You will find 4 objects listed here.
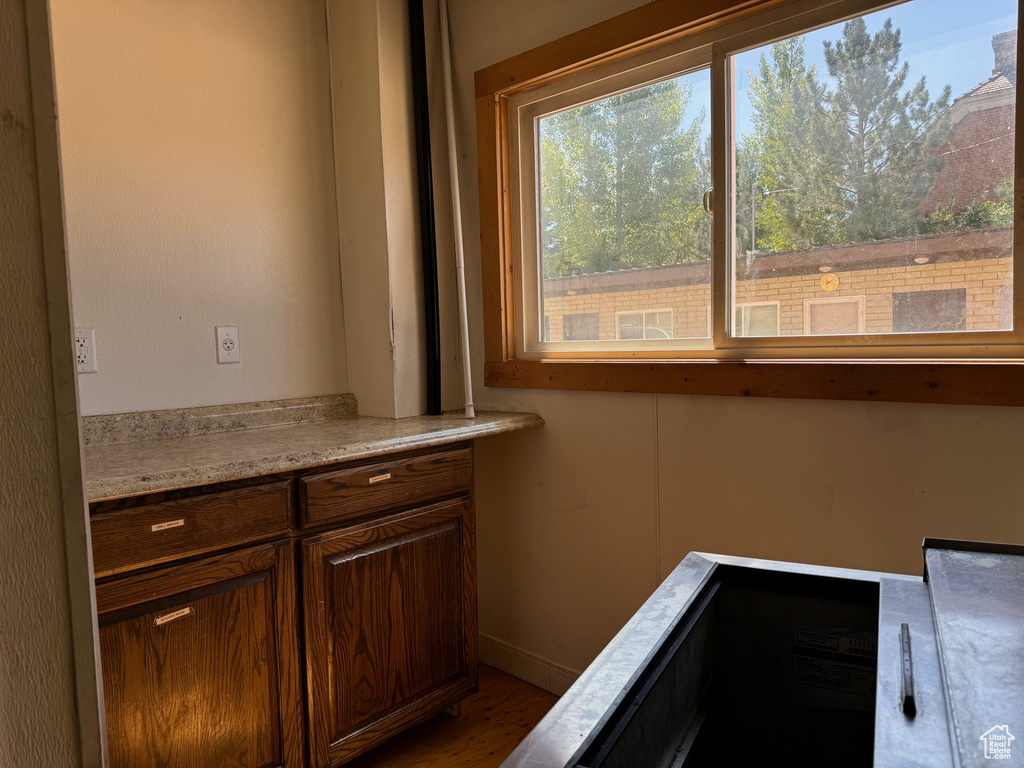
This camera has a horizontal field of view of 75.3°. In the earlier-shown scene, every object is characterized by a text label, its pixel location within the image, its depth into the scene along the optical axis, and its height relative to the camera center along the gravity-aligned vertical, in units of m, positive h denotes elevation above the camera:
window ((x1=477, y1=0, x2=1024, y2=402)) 1.51 +0.38
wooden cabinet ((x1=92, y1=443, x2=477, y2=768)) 1.34 -0.62
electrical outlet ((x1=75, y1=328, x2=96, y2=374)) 1.70 +0.02
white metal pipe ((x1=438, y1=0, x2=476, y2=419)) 2.22 +0.42
